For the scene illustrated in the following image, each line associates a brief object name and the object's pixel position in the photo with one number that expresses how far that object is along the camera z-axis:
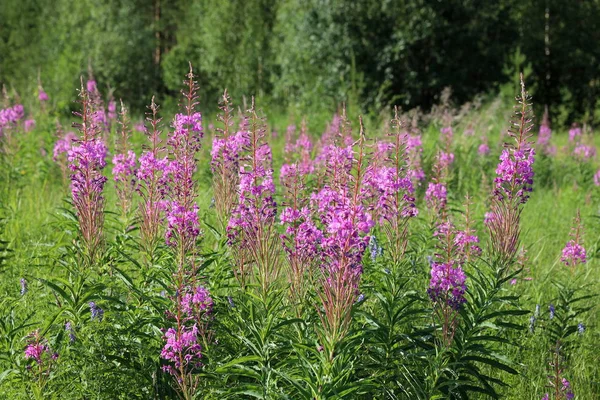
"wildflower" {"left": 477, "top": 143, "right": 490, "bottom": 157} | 9.99
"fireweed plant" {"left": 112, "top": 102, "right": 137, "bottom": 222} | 4.66
